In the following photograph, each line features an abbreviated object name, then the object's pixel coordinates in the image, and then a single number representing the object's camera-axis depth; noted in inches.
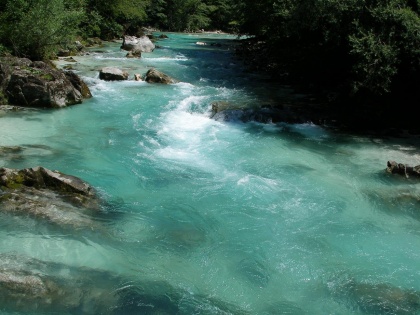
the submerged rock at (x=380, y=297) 230.2
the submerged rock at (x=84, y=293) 210.1
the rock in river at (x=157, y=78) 789.2
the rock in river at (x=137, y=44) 1208.2
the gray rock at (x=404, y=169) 404.5
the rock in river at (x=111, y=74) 775.7
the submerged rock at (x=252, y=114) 589.0
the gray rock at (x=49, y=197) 287.3
